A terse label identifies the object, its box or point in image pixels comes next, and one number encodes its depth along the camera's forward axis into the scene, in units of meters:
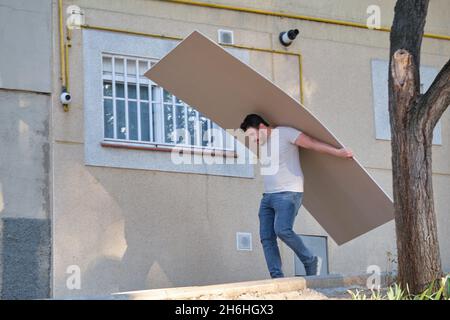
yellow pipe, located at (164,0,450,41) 13.41
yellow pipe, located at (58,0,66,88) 12.56
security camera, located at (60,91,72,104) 12.44
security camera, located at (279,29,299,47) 13.60
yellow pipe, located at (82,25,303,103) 12.84
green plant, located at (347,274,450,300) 8.83
